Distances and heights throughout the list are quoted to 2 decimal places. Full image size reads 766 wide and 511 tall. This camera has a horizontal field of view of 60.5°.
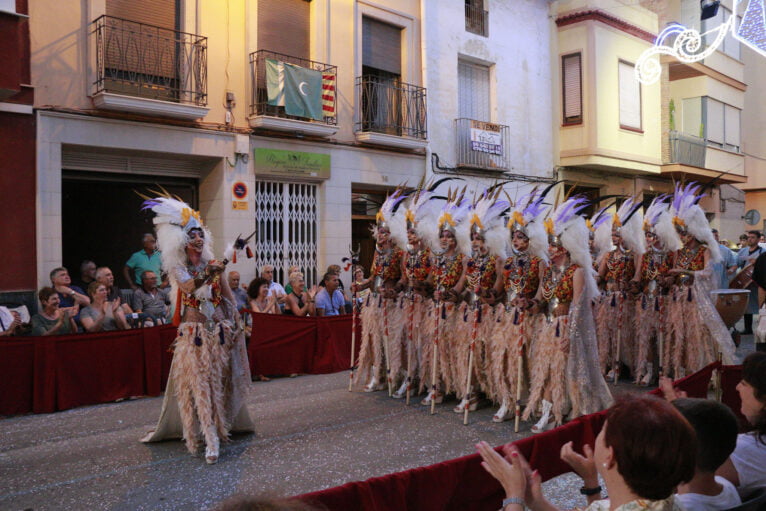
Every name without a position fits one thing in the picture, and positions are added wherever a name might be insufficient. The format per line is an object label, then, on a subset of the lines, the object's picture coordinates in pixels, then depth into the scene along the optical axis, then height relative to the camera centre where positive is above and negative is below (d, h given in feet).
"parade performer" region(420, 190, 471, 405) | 23.93 -1.44
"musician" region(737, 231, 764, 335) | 41.78 -0.22
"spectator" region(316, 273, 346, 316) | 34.46 -1.92
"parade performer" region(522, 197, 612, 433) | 20.35 -2.36
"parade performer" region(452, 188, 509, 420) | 22.88 -1.04
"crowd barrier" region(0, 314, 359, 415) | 23.41 -3.87
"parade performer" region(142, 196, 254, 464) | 18.33 -2.26
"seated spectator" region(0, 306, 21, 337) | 25.16 -2.23
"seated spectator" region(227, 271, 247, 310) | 31.32 -1.32
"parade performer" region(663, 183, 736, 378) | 25.41 -1.60
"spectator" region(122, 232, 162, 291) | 32.53 +0.12
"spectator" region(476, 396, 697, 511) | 6.56 -1.99
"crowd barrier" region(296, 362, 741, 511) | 8.52 -3.16
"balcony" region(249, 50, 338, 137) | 39.55 +9.82
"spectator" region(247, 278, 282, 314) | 32.12 -1.70
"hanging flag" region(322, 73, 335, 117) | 42.63 +10.91
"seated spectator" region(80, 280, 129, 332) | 26.43 -1.98
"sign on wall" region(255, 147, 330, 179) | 40.14 +6.29
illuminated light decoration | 34.17 +12.23
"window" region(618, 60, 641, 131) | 61.34 +15.44
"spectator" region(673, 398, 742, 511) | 8.34 -2.48
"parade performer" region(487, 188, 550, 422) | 21.57 -1.35
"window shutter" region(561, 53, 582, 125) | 58.49 +15.52
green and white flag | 39.52 +10.75
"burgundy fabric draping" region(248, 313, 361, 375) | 30.09 -3.88
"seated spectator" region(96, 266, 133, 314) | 27.66 -0.77
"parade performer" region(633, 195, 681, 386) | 27.09 -1.41
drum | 25.62 -1.76
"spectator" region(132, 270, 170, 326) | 29.04 -1.62
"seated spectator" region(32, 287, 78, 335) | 25.35 -2.04
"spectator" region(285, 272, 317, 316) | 33.45 -1.95
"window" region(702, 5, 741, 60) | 72.08 +25.52
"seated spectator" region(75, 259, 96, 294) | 30.96 -0.33
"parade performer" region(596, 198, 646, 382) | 27.71 -1.15
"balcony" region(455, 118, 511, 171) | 51.03 +9.26
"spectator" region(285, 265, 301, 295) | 38.82 -1.53
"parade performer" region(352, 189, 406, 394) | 25.82 -2.02
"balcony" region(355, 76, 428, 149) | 44.96 +10.64
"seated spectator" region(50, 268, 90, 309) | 27.22 -1.15
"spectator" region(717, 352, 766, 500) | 9.54 -2.80
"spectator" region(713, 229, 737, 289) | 38.84 -0.41
